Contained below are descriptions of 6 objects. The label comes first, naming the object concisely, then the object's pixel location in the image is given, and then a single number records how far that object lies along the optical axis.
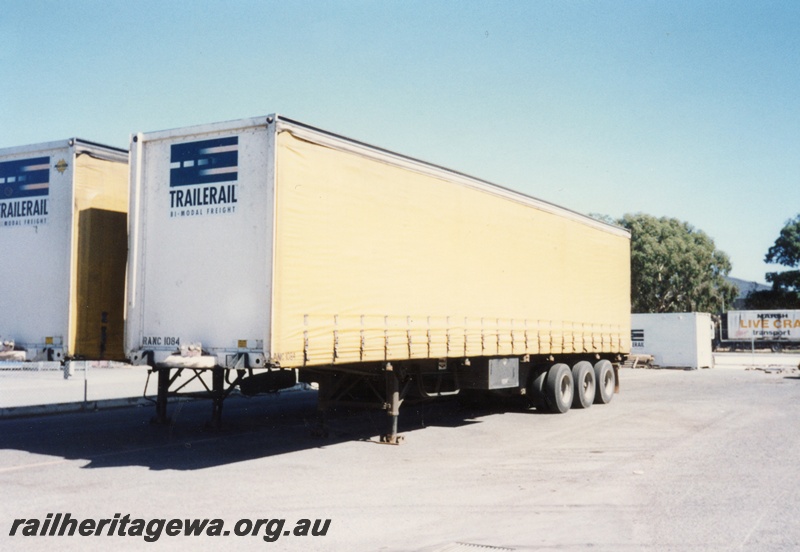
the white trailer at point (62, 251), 10.73
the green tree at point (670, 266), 57.84
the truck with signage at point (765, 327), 55.66
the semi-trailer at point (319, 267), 9.28
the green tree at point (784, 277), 67.81
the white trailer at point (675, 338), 38.50
